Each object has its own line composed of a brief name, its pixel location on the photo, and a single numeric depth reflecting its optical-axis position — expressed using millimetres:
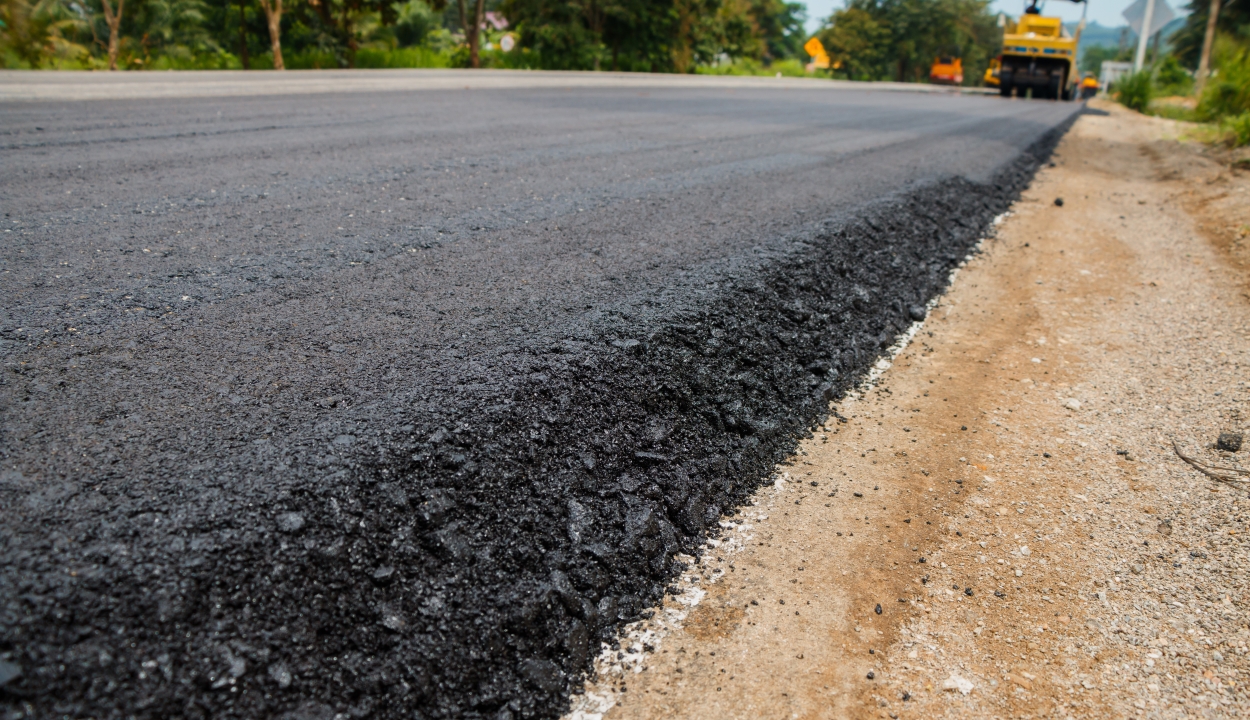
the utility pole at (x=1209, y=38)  28566
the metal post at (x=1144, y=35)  29297
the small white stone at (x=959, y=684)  2078
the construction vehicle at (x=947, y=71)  43156
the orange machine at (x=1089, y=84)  35469
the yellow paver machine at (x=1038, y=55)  23203
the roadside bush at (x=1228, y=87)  13437
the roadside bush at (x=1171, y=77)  32844
